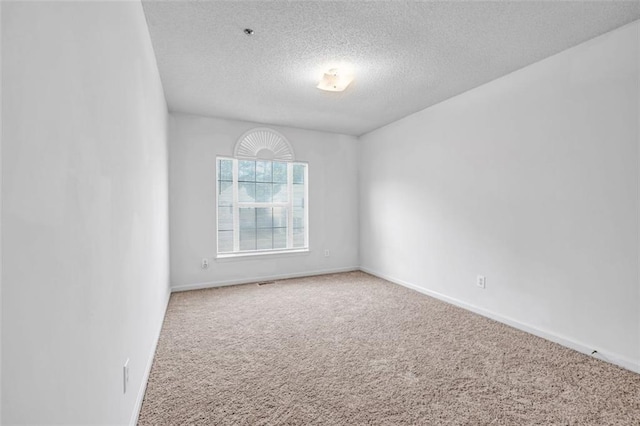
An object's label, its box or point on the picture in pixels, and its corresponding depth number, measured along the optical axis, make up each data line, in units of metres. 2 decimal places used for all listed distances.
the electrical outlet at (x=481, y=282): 3.03
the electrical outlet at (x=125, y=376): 1.35
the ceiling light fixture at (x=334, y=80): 2.68
